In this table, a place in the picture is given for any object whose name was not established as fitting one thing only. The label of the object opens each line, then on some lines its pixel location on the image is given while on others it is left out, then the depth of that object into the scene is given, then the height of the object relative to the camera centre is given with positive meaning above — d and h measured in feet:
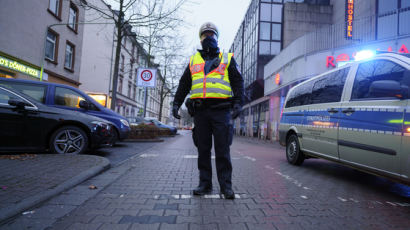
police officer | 10.16 +0.98
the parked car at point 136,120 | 52.85 +0.53
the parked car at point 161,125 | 66.94 -0.38
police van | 10.16 +0.82
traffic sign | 46.98 +8.35
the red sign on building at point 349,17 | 48.60 +23.38
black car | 16.26 -0.67
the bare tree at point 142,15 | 41.00 +17.38
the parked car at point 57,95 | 19.15 +1.83
